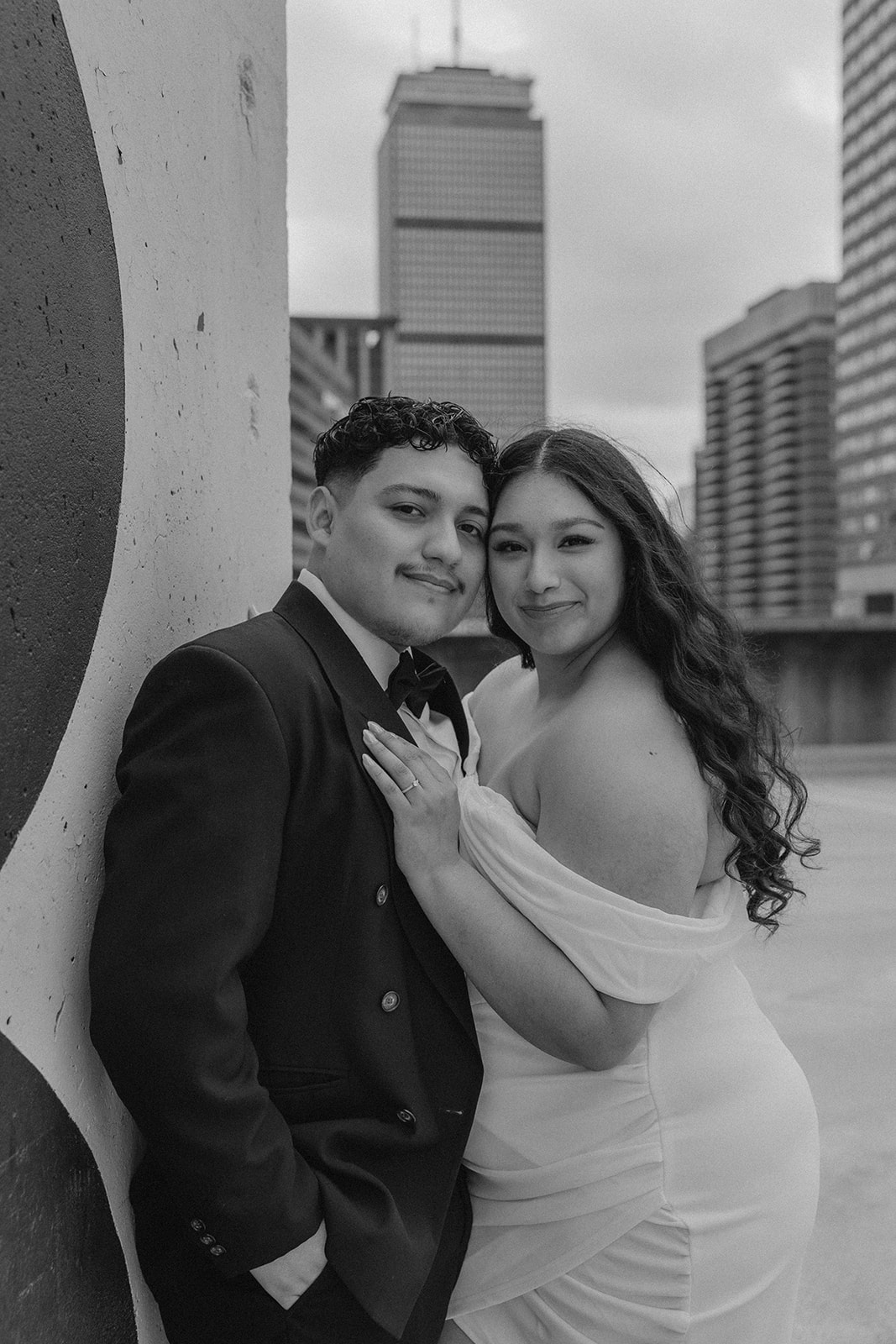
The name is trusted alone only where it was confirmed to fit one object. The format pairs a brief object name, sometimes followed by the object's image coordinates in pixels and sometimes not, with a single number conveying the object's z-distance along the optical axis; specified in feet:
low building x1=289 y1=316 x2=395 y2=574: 286.05
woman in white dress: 5.20
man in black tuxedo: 4.18
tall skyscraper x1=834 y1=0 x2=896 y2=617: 343.26
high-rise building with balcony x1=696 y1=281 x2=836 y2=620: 451.53
